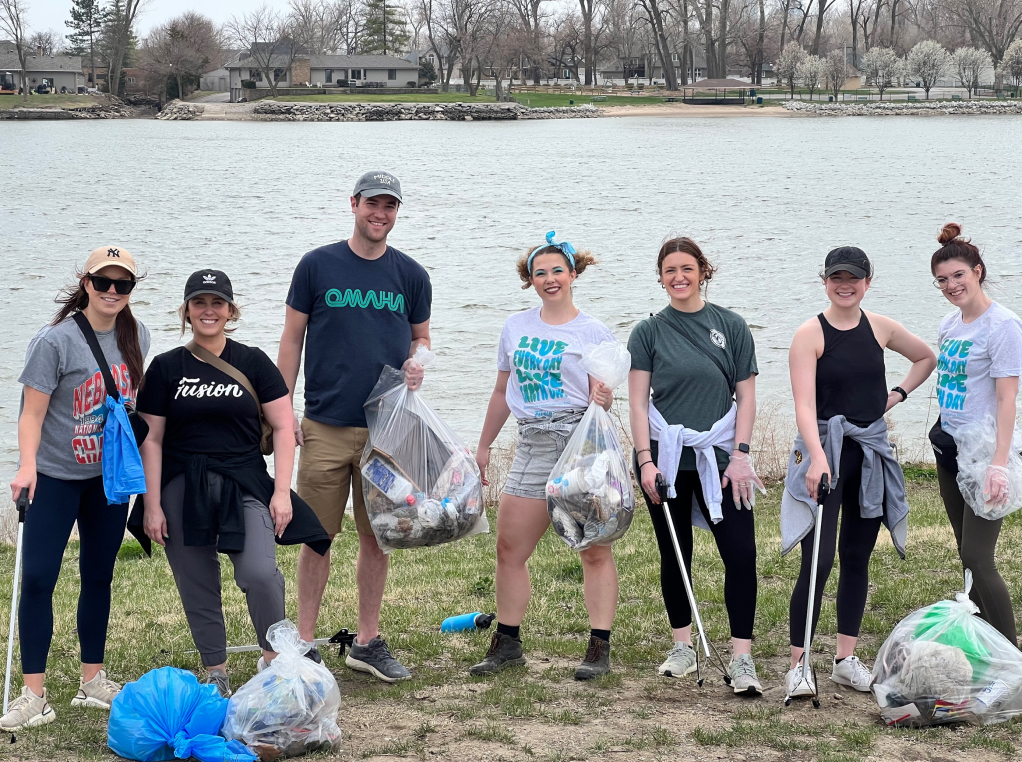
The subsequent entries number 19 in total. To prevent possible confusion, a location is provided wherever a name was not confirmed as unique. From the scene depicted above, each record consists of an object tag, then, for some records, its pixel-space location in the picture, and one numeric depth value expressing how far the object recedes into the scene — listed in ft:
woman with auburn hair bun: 15.21
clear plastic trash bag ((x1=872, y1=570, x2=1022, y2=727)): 14.07
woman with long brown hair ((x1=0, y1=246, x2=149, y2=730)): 14.42
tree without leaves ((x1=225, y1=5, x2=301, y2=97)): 370.94
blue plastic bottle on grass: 19.15
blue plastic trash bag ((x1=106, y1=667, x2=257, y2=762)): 13.15
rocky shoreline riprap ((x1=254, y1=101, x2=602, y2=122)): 323.16
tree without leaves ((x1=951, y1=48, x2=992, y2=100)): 369.50
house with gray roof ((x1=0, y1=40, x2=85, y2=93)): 368.27
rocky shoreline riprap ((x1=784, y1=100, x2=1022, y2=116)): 323.98
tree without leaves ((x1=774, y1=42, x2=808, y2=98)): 382.09
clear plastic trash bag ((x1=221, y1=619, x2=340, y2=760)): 13.39
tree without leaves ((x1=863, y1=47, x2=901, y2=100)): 383.86
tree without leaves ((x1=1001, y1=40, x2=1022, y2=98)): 361.51
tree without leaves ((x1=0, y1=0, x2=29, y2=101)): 348.79
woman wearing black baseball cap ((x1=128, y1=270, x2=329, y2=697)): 14.53
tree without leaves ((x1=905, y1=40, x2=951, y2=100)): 368.27
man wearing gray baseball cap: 16.47
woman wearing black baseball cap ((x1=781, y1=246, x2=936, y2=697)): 15.25
